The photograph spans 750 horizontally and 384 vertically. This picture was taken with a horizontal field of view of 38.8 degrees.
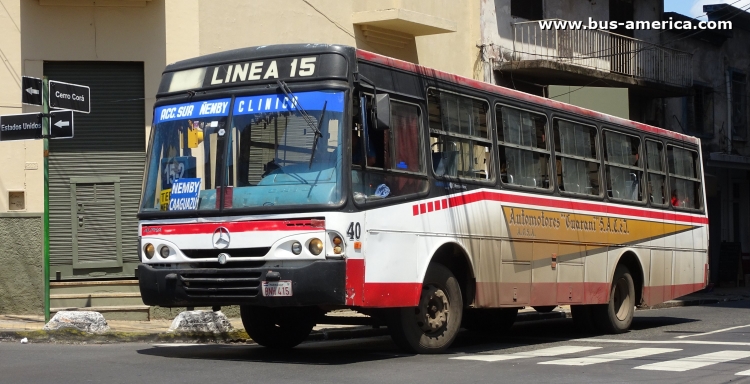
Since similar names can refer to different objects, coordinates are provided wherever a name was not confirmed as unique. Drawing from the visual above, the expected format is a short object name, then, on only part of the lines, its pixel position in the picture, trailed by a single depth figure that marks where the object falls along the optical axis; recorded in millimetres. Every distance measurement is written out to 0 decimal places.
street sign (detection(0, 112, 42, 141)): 12812
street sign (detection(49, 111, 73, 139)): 12789
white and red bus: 9484
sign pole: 12805
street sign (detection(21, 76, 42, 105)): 12508
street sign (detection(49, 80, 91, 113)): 12742
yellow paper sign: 10239
